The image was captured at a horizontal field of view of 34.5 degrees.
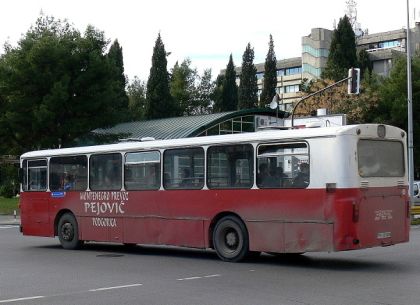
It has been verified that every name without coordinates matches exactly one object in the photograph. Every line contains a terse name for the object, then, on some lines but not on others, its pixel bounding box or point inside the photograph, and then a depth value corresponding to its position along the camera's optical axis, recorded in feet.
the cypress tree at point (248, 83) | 272.51
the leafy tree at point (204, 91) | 257.96
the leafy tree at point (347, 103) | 169.89
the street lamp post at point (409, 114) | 107.45
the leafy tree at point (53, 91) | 127.54
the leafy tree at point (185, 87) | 251.60
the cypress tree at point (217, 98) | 261.28
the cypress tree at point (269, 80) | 278.67
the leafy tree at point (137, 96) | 255.09
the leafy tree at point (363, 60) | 228.57
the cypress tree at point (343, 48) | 213.46
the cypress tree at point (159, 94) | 230.27
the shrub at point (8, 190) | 217.56
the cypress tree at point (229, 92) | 268.62
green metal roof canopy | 152.15
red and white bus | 43.19
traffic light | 93.91
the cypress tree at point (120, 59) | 215.08
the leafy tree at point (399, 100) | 170.60
